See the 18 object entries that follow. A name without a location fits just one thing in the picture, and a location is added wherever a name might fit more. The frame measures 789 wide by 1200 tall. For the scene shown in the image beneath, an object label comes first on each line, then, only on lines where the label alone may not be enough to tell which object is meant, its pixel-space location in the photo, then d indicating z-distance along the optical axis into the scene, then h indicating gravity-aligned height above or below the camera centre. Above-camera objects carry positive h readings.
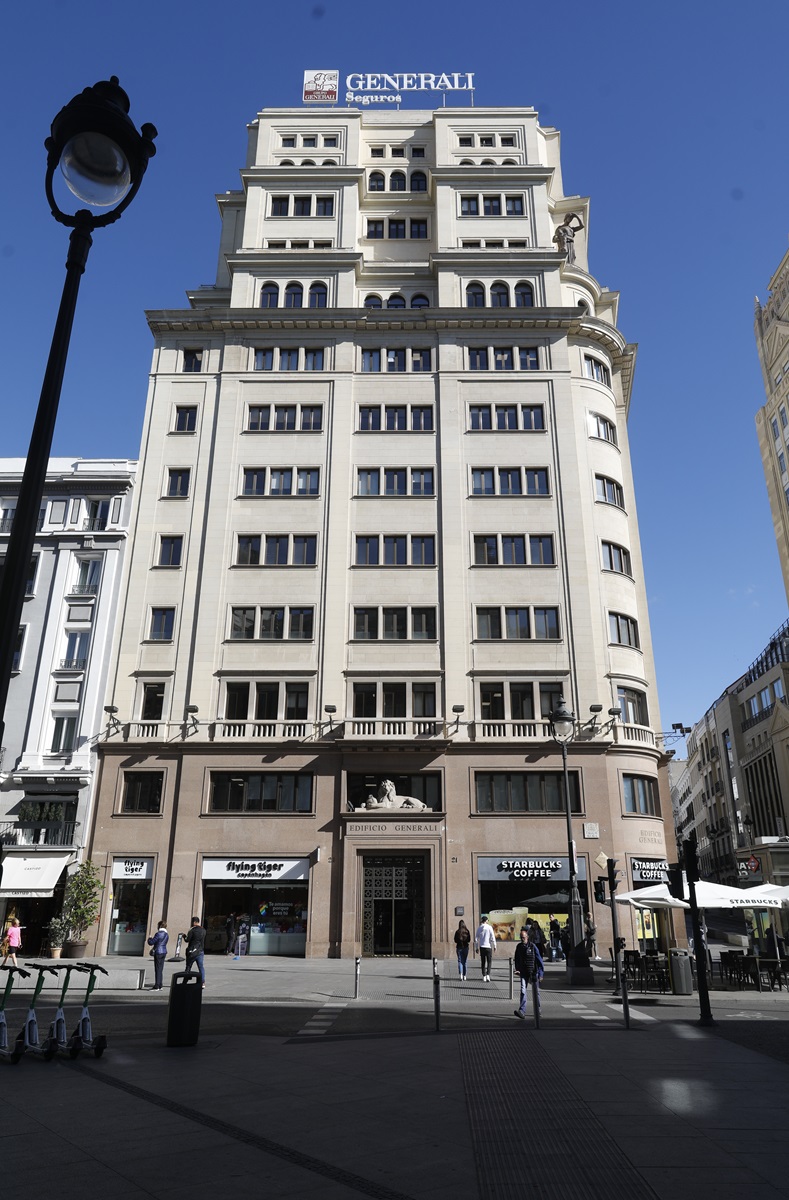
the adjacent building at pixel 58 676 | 35.50 +11.14
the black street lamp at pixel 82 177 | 5.42 +4.84
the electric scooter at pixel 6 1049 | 12.22 -1.70
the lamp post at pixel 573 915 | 24.30 +0.41
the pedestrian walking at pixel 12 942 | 29.25 -0.48
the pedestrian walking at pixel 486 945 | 26.60 -0.51
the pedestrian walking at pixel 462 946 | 26.86 -0.53
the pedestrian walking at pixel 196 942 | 21.72 -0.36
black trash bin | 13.67 -1.41
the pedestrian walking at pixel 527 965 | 17.34 -0.74
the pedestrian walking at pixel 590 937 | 28.94 -0.27
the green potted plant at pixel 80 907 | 33.88 +0.82
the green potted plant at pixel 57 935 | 33.62 -0.28
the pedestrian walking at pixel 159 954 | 23.16 -0.69
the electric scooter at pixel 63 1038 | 12.45 -1.58
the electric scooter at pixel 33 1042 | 12.34 -1.63
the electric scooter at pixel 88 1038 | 12.56 -1.60
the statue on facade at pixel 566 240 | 50.12 +39.76
